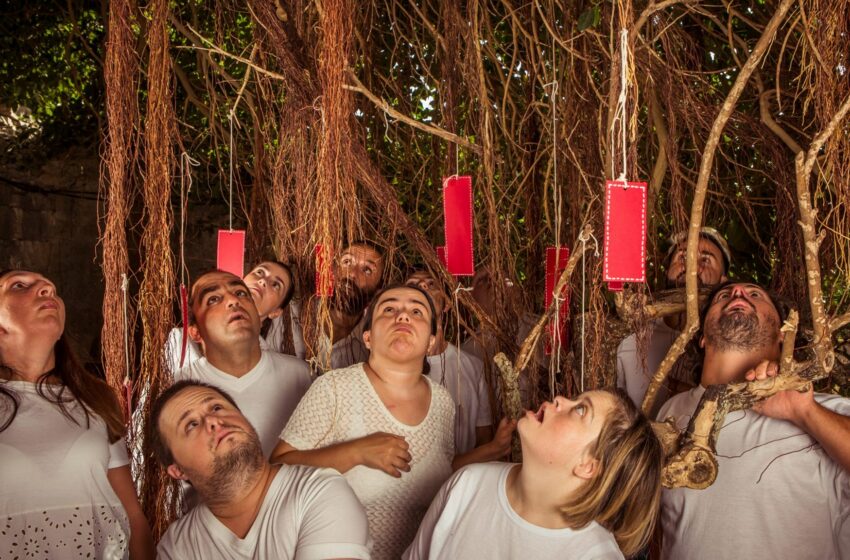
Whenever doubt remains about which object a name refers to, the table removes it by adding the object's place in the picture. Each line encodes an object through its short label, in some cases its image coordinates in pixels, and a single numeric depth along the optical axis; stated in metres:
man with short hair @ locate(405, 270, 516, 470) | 2.51
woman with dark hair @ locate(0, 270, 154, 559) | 1.77
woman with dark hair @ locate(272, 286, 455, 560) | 1.93
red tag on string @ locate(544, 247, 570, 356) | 2.27
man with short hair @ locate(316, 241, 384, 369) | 2.63
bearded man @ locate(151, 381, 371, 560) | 1.66
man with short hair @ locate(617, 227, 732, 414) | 2.39
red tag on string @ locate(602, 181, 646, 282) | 1.75
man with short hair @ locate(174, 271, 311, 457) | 2.32
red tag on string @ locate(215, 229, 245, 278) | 2.65
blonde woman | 1.64
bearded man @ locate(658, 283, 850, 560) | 1.78
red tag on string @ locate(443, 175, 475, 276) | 2.21
